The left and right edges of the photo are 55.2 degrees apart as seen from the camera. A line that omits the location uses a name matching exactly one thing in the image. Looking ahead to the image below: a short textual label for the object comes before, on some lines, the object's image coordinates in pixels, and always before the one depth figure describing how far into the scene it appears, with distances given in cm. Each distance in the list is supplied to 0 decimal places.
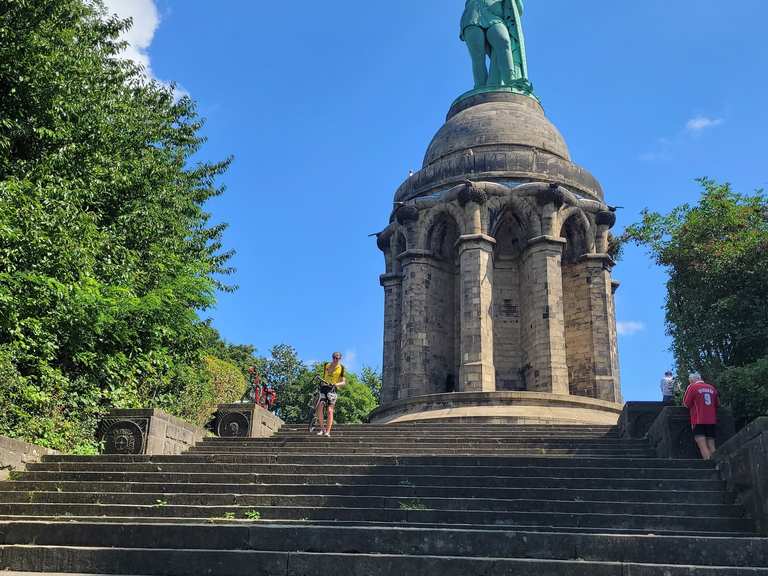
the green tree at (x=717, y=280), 1464
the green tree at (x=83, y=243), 1173
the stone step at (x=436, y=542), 623
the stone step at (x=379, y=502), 813
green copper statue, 2853
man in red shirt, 984
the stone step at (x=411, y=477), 904
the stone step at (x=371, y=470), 945
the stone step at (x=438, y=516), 776
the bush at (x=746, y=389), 1201
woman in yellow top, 1260
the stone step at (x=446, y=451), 1147
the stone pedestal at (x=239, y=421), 1441
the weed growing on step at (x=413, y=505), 829
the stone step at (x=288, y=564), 563
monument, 2261
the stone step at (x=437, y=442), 1208
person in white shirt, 1543
